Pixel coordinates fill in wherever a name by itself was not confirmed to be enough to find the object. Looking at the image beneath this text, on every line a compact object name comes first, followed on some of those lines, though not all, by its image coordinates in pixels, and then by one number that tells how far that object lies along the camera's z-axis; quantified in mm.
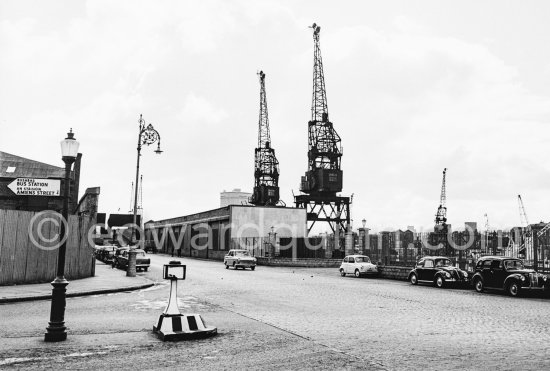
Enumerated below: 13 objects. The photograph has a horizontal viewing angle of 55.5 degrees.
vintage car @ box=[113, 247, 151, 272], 32312
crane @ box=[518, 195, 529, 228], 125500
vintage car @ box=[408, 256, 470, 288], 24766
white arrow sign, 30234
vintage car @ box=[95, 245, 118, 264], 41700
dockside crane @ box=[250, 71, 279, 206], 101062
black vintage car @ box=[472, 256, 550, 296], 20141
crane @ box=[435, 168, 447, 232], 138900
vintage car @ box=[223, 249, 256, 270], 38094
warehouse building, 57938
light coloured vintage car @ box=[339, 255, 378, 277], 32375
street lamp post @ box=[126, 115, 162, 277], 26578
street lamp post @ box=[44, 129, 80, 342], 9055
